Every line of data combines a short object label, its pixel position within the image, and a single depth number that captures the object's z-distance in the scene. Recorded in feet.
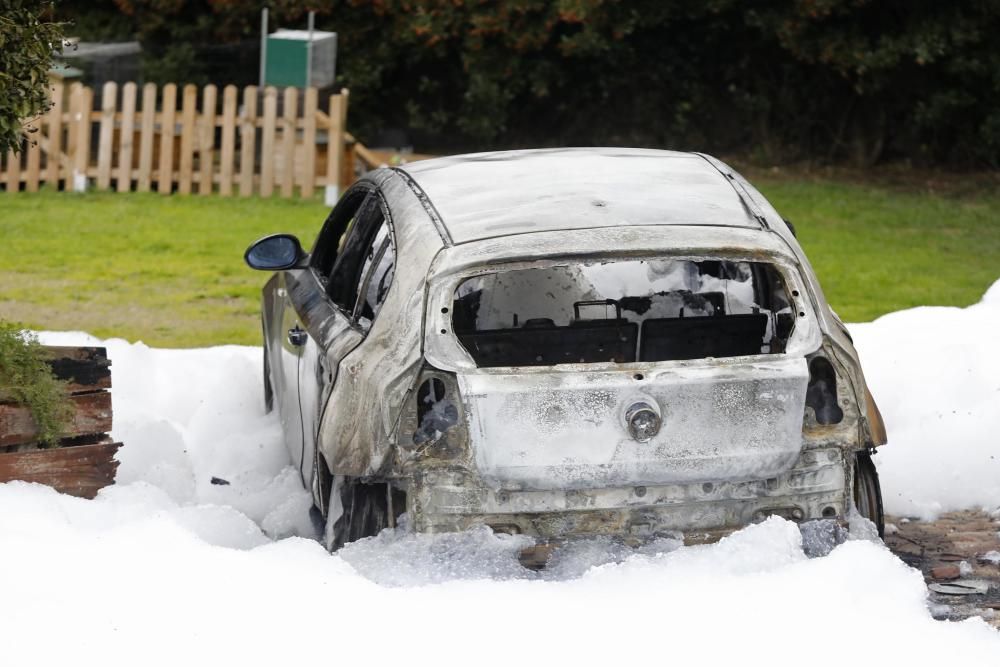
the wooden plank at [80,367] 38.45
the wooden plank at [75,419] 36.68
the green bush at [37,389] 36.96
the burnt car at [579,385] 31.32
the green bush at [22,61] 37.52
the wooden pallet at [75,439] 36.42
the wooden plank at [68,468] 36.24
